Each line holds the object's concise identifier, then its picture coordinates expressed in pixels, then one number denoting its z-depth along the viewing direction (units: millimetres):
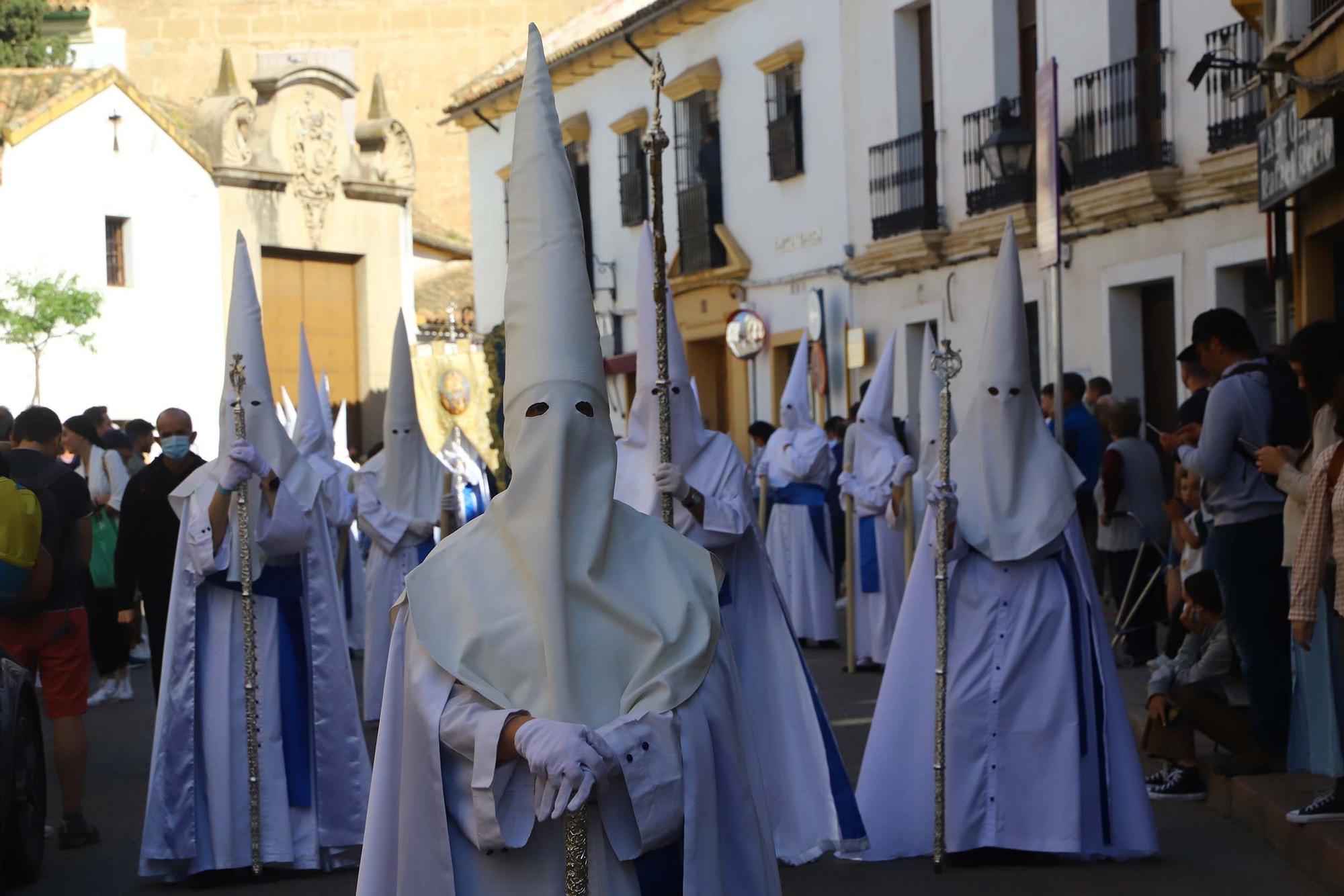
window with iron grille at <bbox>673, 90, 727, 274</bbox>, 28188
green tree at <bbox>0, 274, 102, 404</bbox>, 26484
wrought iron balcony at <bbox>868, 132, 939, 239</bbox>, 22625
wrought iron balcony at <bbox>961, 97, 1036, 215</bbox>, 20172
